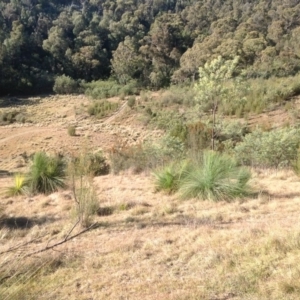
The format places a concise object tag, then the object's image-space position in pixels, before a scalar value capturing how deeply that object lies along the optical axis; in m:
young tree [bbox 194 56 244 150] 12.81
